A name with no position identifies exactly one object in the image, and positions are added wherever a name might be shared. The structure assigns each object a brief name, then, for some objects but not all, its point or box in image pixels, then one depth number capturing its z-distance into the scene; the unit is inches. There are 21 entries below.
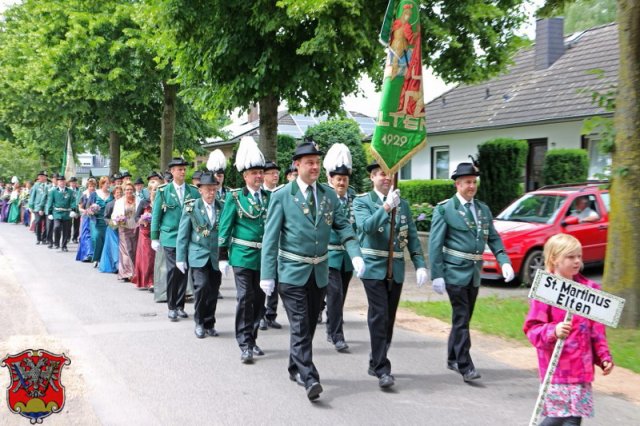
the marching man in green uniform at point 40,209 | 813.9
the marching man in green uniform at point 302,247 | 236.2
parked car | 487.2
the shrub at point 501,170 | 748.0
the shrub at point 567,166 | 743.7
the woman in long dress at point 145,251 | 469.1
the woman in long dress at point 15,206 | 1254.3
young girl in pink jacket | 159.3
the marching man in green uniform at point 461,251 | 253.3
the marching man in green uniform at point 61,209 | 755.4
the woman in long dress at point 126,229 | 514.6
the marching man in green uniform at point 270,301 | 354.9
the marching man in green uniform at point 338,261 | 285.6
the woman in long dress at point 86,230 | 645.9
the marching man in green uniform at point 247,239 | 284.4
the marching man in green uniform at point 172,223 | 370.0
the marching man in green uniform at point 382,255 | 244.8
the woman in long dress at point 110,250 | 559.8
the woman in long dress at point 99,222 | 615.5
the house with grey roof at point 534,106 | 829.8
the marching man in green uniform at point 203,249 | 329.4
